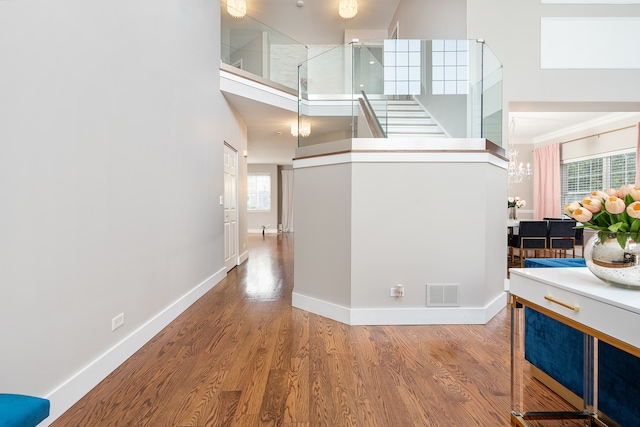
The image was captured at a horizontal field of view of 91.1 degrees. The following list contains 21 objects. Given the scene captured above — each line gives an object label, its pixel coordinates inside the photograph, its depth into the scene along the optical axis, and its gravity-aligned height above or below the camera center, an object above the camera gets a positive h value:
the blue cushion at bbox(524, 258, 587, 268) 1.88 -0.33
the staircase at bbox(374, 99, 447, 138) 3.22 +0.96
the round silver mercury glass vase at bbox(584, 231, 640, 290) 1.20 -0.20
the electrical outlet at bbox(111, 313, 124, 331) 2.16 -0.79
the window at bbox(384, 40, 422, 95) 3.83 +1.79
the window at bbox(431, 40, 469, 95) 3.61 +1.68
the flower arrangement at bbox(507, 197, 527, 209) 6.45 +0.11
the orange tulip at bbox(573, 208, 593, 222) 1.32 -0.03
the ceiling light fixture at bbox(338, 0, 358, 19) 6.93 +4.45
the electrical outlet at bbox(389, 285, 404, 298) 2.94 -0.78
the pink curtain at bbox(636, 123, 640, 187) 6.16 +0.95
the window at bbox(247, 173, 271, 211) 12.56 +0.65
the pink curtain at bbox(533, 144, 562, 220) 8.73 +0.74
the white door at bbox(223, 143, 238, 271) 5.22 +0.00
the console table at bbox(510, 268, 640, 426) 1.07 -0.45
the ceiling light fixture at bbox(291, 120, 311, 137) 3.62 +0.94
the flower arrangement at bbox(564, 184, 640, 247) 1.19 -0.01
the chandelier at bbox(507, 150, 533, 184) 8.69 +1.07
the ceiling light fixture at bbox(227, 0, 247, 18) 5.03 +3.32
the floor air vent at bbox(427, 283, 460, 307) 2.95 -0.81
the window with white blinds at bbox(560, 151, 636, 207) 6.91 +0.83
